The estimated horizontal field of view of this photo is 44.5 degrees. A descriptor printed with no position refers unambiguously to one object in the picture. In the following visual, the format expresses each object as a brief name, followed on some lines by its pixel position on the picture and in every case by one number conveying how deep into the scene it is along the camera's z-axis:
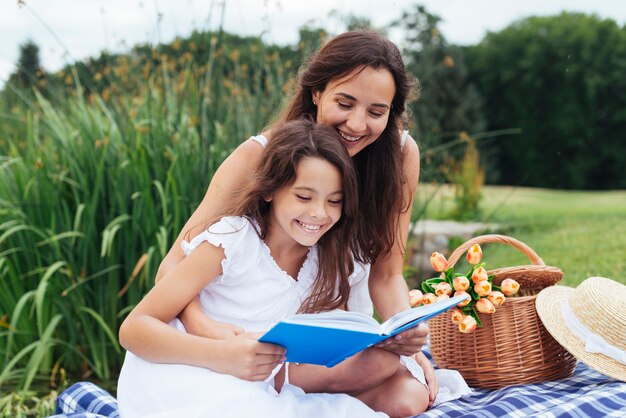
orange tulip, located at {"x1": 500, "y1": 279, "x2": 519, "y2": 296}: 2.80
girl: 2.14
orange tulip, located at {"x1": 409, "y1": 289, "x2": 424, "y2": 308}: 2.83
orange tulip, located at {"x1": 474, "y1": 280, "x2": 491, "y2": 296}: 2.75
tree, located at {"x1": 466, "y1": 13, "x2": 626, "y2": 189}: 11.27
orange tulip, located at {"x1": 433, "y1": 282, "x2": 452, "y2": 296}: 2.81
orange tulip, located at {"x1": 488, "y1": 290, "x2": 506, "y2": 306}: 2.75
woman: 2.54
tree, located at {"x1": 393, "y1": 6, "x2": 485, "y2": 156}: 12.10
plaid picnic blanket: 2.40
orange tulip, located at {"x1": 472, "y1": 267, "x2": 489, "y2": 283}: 2.78
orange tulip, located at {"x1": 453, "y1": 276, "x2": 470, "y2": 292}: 2.77
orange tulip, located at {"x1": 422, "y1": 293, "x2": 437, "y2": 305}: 2.77
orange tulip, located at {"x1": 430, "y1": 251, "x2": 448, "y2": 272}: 2.86
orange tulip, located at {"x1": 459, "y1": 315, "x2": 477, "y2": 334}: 2.70
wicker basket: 2.82
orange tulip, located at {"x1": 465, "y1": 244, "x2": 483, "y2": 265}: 2.78
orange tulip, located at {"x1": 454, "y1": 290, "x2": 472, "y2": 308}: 2.74
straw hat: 2.64
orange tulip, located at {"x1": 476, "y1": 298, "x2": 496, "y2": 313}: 2.73
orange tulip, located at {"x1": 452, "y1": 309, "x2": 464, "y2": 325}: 2.76
